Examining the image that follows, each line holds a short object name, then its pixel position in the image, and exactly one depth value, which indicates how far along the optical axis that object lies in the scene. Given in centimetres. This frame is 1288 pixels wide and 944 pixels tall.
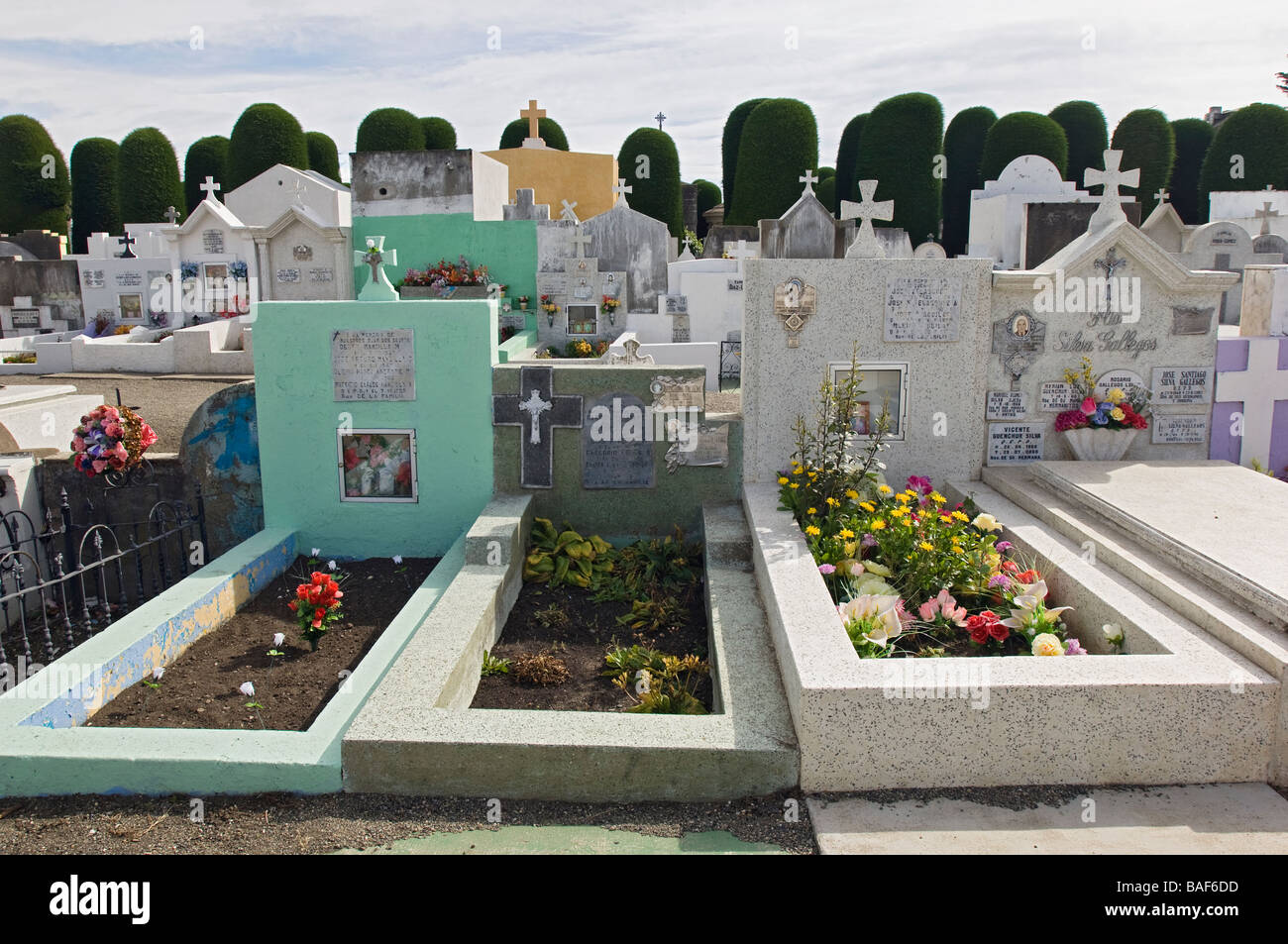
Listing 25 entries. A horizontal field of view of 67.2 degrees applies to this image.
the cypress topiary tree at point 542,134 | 3309
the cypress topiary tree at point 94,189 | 2861
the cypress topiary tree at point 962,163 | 2477
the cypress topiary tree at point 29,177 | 2747
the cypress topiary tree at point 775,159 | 2484
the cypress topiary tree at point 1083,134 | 2528
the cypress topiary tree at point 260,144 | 2741
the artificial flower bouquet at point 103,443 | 694
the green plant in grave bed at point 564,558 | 618
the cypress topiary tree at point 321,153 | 3095
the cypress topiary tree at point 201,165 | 2994
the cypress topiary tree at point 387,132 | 2858
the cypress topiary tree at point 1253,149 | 2244
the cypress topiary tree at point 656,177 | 2808
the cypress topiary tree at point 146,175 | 2720
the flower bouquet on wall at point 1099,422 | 655
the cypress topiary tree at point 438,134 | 3216
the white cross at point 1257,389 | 676
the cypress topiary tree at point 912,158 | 2277
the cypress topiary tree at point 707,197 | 3659
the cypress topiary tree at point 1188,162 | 2659
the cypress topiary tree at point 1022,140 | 2256
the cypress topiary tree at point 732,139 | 2971
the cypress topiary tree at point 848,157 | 2689
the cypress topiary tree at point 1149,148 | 2395
